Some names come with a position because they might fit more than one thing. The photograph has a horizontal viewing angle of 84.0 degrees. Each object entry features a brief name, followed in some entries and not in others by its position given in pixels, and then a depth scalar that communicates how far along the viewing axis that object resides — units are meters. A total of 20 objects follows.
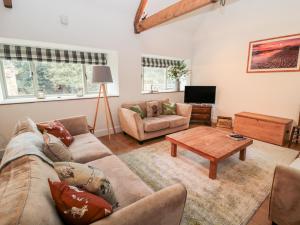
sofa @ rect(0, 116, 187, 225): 0.72
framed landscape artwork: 3.41
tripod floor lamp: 3.13
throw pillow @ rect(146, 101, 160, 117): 3.98
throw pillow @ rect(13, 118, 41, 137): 1.84
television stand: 4.66
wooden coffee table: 2.23
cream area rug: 1.71
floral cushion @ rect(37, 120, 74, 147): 2.18
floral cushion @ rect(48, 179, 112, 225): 0.83
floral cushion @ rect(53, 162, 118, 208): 1.04
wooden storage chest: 3.31
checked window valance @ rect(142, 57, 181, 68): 4.81
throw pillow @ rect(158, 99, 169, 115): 4.20
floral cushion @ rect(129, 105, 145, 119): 3.67
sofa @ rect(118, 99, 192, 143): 3.34
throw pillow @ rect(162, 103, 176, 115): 4.16
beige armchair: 1.33
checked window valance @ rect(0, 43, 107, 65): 2.94
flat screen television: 4.74
